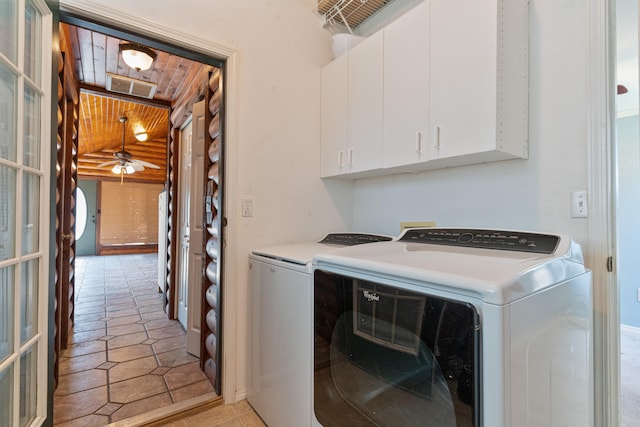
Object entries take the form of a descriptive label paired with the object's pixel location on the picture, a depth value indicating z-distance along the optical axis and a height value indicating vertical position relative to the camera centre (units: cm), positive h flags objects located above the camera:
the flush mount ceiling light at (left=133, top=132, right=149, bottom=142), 523 +134
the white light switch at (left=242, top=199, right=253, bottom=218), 191 +4
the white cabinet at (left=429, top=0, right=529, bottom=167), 132 +60
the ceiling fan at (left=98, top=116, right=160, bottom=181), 526 +94
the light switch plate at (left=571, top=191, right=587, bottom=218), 130 +5
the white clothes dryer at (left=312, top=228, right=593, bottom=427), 77 -35
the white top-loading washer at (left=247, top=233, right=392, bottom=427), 141 -58
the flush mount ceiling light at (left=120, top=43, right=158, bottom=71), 226 +117
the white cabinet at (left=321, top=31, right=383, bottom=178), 183 +66
